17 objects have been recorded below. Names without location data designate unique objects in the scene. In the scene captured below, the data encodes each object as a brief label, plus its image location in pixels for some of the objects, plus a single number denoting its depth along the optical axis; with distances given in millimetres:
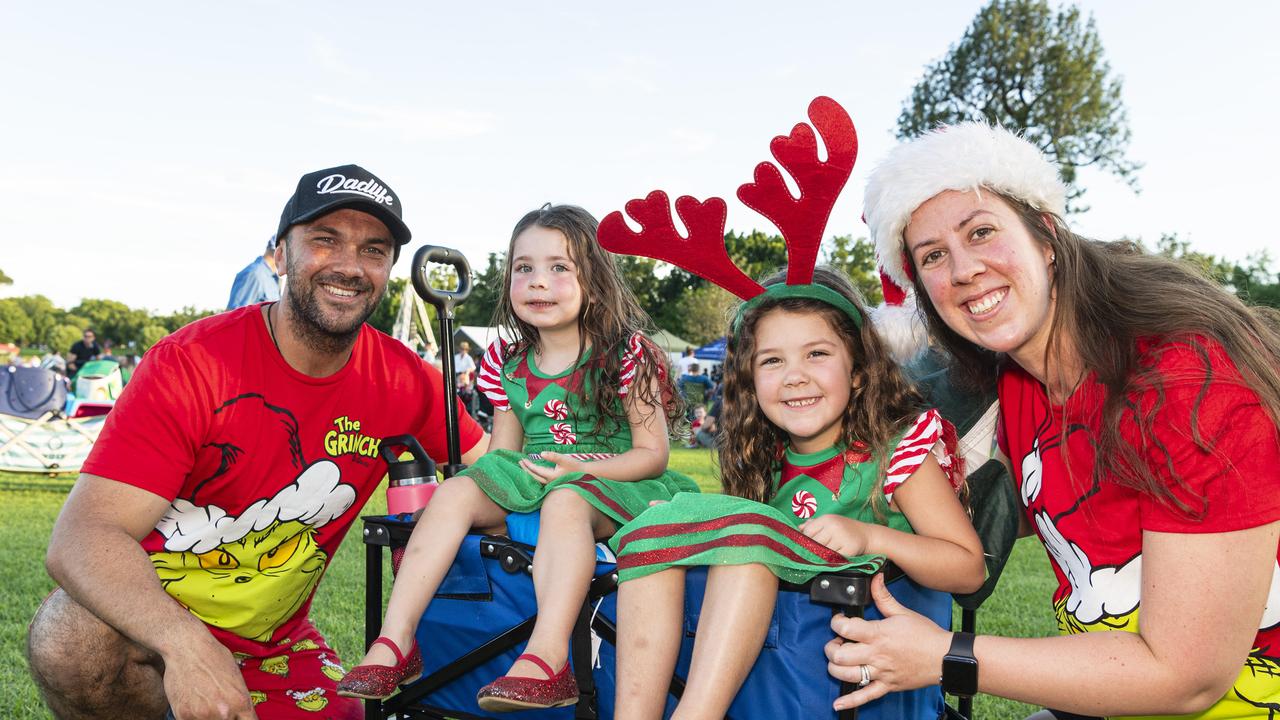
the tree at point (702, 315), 40594
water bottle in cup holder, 2439
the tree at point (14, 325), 90938
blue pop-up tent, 23125
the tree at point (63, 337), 75375
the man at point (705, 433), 15556
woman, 1588
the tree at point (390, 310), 50938
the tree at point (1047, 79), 27094
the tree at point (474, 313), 44250
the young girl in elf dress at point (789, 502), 1658
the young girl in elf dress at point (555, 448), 1960
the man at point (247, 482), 2350
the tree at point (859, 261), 32312
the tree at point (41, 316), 93438
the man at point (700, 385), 18539
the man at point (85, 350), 16375
